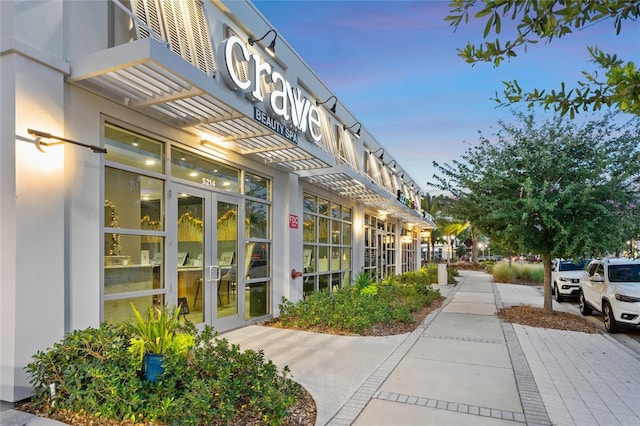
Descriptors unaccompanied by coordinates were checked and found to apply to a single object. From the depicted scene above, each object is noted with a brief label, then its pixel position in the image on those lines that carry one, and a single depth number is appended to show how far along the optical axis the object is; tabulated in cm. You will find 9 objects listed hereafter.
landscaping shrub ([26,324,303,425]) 339
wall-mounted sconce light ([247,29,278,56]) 796
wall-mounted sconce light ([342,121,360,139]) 1294
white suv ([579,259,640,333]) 847
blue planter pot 372
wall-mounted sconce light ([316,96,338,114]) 1111
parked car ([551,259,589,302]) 1391
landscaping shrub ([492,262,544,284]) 2247
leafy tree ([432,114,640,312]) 880
